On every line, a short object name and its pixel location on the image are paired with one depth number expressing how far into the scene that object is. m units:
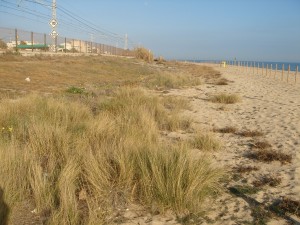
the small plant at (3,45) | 33.12
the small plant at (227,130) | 8.22
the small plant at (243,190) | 4.56
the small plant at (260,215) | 3.84
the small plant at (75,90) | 12.49
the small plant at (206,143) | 6.45
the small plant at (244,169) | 5.41
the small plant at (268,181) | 4.85
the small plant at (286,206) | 3.99
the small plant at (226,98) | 12.88
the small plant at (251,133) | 7.79
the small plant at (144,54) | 46.61
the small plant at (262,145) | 6.79
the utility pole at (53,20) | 49.46
